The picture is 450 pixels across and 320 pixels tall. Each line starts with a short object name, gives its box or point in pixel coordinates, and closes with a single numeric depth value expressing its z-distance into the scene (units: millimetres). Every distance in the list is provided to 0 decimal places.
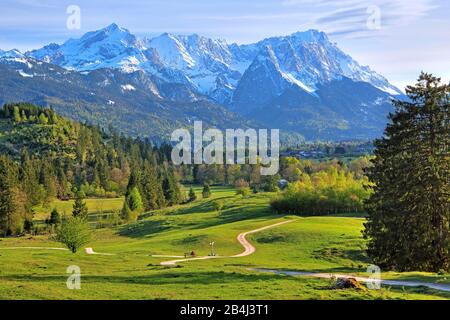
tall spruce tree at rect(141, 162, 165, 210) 179500
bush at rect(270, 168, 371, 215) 132625
